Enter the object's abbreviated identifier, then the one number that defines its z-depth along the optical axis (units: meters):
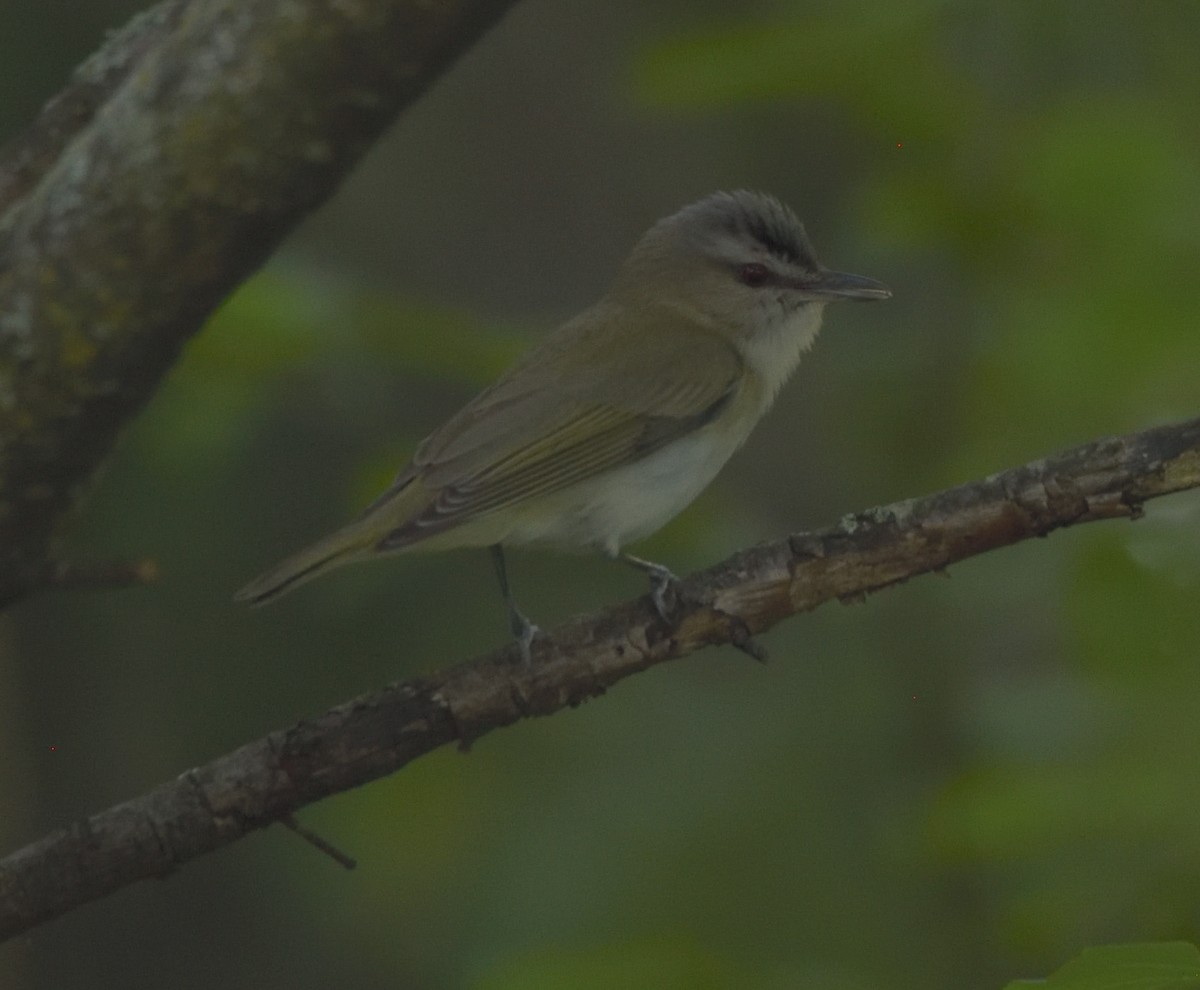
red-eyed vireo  7.93
